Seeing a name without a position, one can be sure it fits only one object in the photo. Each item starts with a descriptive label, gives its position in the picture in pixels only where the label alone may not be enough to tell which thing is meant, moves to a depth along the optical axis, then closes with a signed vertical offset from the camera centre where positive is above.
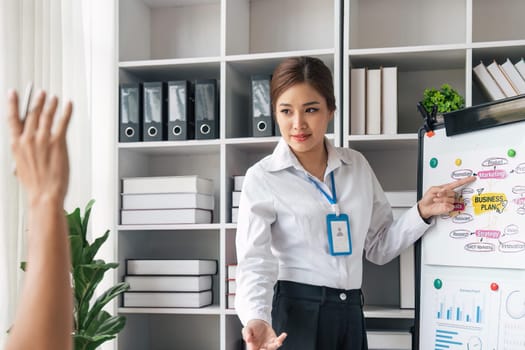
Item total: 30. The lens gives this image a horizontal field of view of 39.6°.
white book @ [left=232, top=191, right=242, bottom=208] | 3.09 -0.11
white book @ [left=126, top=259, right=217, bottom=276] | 3.10 -0.41
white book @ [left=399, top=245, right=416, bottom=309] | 2.88 -0.42
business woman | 2.27 -0.17
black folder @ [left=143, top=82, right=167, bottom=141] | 3.15 +0.27
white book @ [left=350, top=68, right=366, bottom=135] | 2.95 +0.28
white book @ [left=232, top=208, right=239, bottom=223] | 3.09 -0.18
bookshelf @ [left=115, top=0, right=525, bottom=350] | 2.98 +0.46
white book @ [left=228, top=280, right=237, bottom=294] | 3.04 -0.48
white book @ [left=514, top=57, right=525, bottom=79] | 2.81 +0.41
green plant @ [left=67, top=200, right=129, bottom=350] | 2.57 -0.39
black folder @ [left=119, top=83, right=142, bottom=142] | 3.17 +0.26
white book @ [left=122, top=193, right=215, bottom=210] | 3.10 -0.12
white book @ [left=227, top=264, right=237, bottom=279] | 3.05 -0.41
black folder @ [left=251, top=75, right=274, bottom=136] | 3.04 +0.27
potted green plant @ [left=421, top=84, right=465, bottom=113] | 2.71 +0.27
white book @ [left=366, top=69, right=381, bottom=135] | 2.93 +0.28
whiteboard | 2.23 -0.24
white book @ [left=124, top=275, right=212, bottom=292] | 3.08 -0.47
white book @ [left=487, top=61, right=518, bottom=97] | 2.83 +0.37
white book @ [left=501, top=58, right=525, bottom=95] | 2.81 +0.37
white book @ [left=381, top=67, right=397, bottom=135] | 2.91 +0.29
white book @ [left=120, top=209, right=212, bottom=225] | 3.09 -0.19
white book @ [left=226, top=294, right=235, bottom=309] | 3.04 -0.54
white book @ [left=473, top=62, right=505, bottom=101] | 2.85 +0.36
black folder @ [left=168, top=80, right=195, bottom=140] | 3.12 +0.27
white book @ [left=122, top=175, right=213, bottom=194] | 3.10 -0.05
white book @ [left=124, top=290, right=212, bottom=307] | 3.06 -0.54
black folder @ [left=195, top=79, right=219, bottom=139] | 3.10 +0.27
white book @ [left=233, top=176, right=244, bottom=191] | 3.13 -0.04
